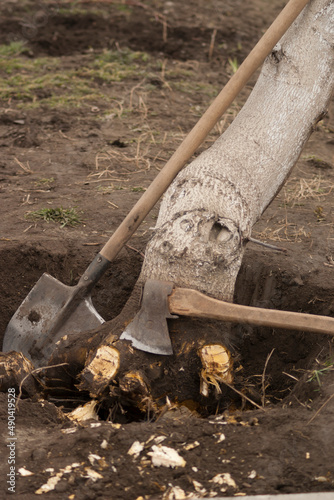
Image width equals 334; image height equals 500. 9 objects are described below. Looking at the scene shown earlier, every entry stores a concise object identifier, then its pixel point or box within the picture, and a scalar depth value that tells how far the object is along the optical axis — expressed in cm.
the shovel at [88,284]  600
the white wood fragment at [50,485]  389
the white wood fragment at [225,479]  394
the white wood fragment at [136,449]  414
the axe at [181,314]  490
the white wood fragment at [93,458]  408
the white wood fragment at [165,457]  408
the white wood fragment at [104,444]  418
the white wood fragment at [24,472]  402
